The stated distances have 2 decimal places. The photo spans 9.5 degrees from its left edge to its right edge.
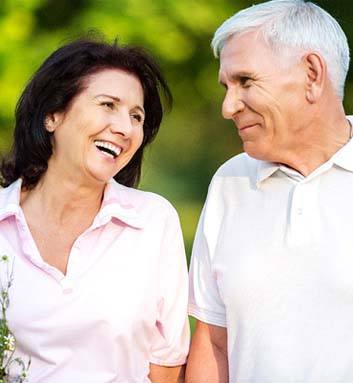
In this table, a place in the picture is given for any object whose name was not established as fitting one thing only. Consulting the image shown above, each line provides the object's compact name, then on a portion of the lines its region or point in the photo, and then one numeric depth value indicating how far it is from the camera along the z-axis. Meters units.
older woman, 5.61
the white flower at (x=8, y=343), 4.91
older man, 5.50
